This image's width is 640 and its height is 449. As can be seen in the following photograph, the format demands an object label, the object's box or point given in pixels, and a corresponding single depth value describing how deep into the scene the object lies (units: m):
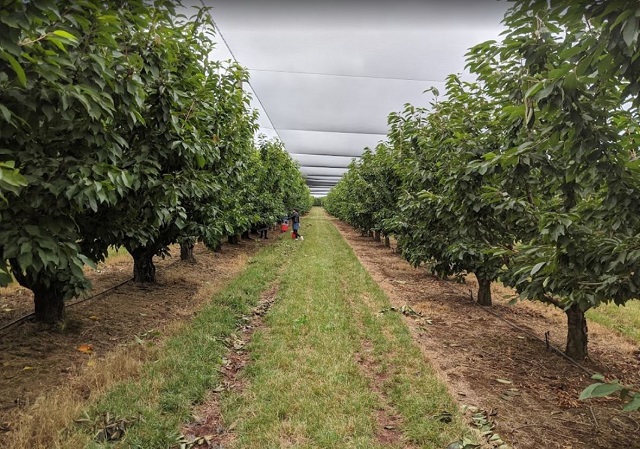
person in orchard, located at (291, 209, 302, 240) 19.19
